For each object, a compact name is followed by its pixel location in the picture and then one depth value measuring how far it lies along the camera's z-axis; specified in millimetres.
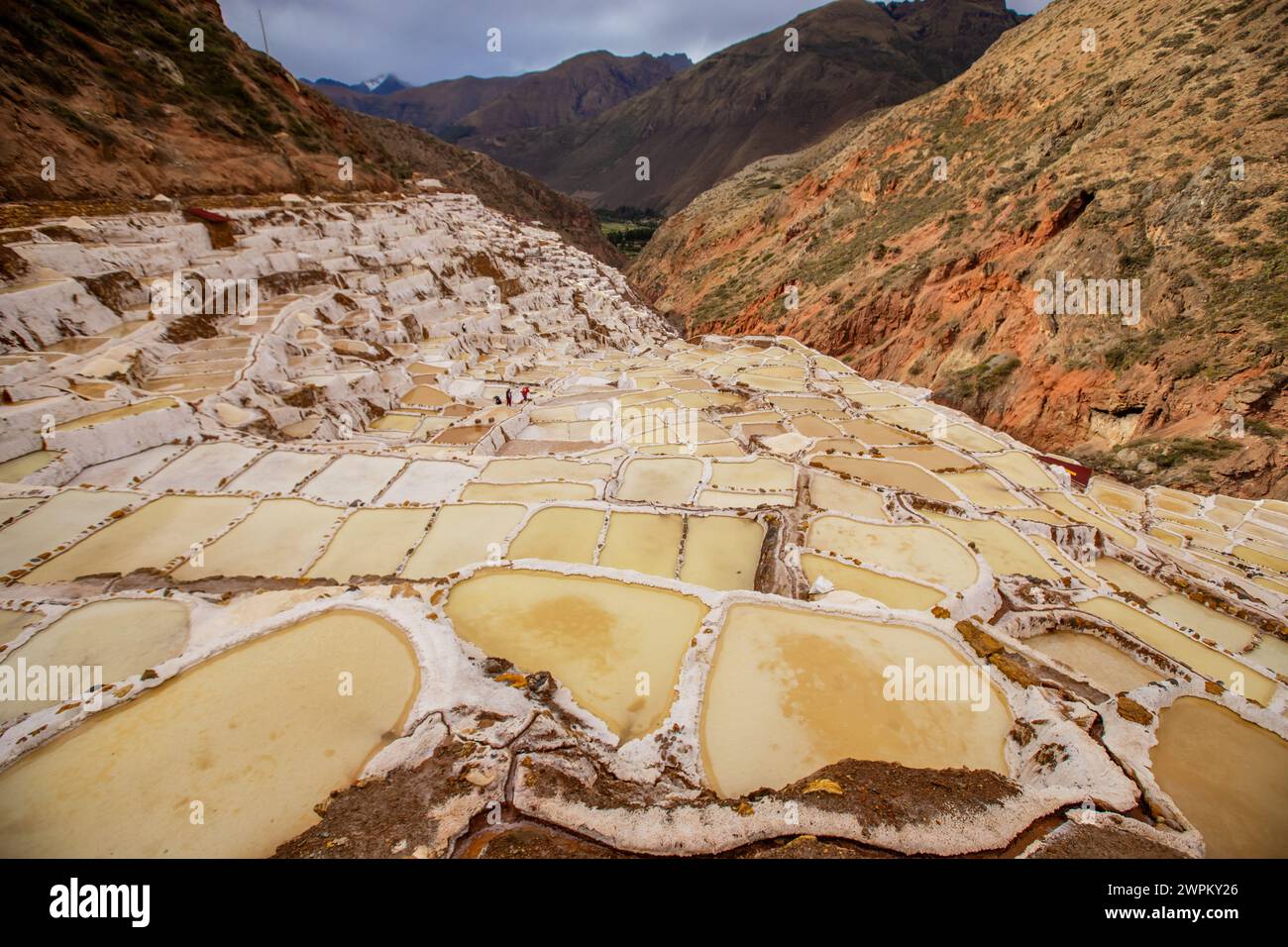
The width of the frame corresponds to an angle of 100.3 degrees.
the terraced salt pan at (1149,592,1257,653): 11266
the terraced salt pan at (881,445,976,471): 18359
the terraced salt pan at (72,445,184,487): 12750
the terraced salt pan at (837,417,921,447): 20547
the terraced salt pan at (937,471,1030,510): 15797
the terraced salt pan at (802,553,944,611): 9609
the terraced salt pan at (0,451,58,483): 11922
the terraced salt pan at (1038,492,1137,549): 14773
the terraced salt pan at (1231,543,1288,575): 16803
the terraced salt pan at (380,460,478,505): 13844
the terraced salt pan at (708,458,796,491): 15367
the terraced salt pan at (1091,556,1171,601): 12742
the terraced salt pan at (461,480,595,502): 14031
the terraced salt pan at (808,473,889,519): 14160
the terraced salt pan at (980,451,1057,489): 17953
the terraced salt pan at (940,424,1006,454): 20578
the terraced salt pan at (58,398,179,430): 13281
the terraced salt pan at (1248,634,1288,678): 10656
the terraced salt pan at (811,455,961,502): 16141
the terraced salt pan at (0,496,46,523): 11002
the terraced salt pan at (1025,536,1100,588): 11727
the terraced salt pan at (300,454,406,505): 13680
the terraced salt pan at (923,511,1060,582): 11953
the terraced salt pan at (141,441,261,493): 13211
